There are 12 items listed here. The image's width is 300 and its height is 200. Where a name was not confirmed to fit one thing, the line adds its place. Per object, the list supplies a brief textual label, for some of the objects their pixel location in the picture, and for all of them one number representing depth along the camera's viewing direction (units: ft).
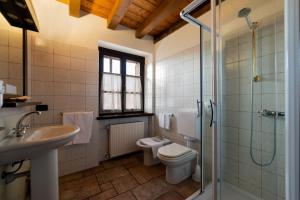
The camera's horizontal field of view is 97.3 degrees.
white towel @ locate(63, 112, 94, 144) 6.11
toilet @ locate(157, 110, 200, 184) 5.34
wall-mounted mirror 4.22
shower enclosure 3.75
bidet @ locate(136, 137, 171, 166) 6.72
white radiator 7.48
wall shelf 3.31
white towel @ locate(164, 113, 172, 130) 7.68
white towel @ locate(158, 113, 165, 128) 7.96
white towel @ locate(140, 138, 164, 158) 6.68
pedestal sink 2.28
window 8.05
